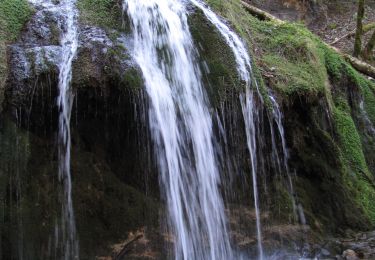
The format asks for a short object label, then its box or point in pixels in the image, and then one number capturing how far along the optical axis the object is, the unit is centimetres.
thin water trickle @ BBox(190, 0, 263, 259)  529
